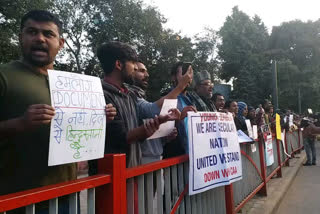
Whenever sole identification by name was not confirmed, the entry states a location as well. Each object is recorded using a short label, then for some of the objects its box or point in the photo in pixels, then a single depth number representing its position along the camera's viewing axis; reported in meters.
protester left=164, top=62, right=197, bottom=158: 3.07
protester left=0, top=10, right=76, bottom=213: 1.57
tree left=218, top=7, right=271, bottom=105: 28.81
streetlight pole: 9.56
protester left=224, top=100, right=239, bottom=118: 5.65
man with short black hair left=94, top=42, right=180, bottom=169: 2.06
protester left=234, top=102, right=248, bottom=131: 5.12
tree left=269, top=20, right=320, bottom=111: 28.00
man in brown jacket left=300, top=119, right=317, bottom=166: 9.59
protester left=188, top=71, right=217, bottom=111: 3.81
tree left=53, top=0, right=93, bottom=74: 17.27
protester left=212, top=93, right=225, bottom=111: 5.21
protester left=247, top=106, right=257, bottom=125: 7.14
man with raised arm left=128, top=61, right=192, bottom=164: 2.36
